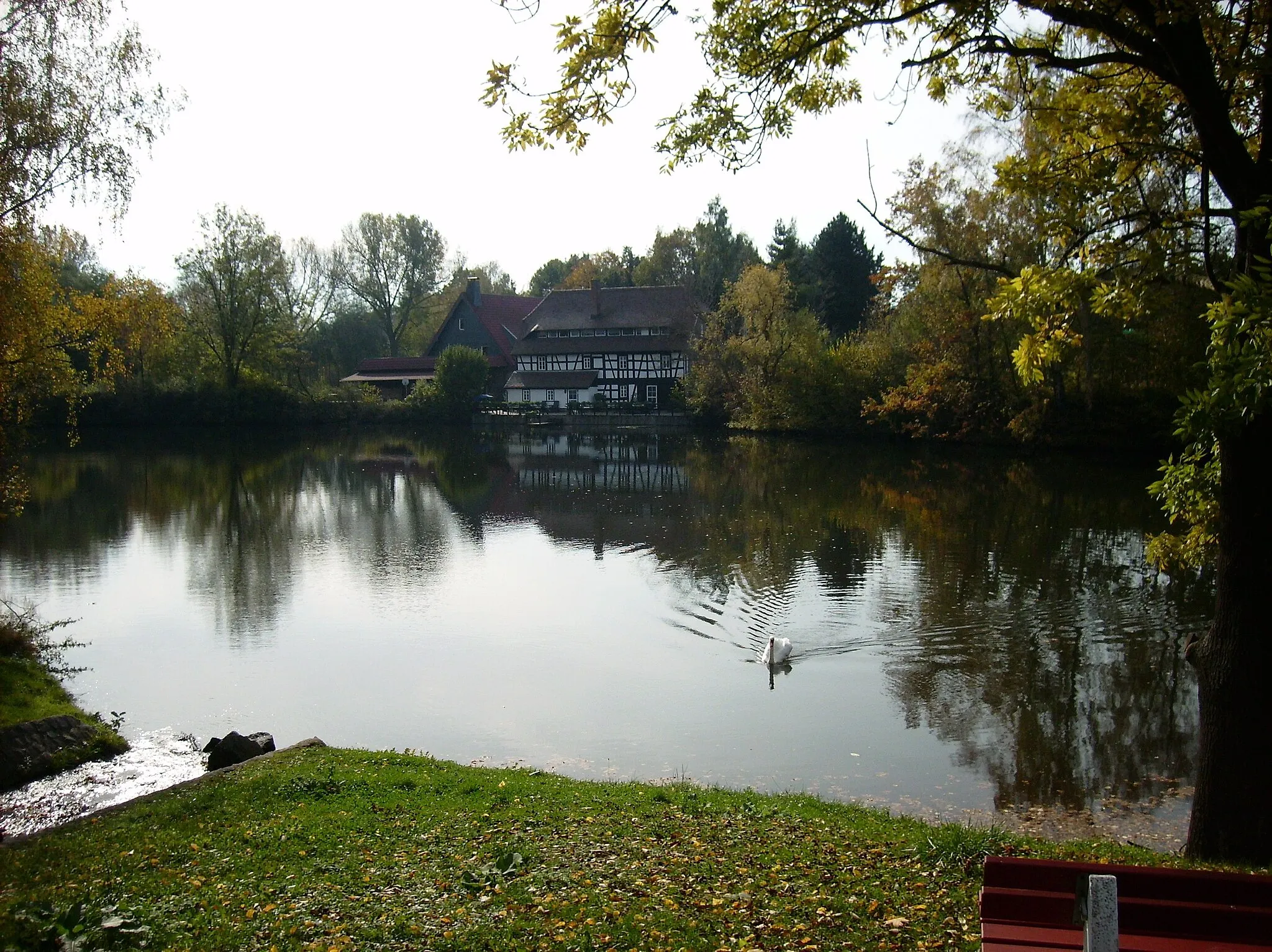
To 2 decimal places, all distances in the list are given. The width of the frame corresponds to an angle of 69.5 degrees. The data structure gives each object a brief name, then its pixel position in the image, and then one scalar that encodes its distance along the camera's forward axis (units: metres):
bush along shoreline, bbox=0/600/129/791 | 10.56
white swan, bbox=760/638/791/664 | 14.91
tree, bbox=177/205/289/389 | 58.44
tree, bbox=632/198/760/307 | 81.88
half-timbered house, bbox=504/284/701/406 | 71.56
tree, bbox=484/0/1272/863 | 5.77
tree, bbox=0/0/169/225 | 12.00
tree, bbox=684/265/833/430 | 54.25
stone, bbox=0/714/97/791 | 10.38
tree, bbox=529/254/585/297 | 102.62
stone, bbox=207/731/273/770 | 10.84
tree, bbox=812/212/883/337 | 71.62
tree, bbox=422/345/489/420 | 68.62
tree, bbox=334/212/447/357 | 83.56
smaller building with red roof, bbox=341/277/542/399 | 77.62
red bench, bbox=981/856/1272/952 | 3.94
